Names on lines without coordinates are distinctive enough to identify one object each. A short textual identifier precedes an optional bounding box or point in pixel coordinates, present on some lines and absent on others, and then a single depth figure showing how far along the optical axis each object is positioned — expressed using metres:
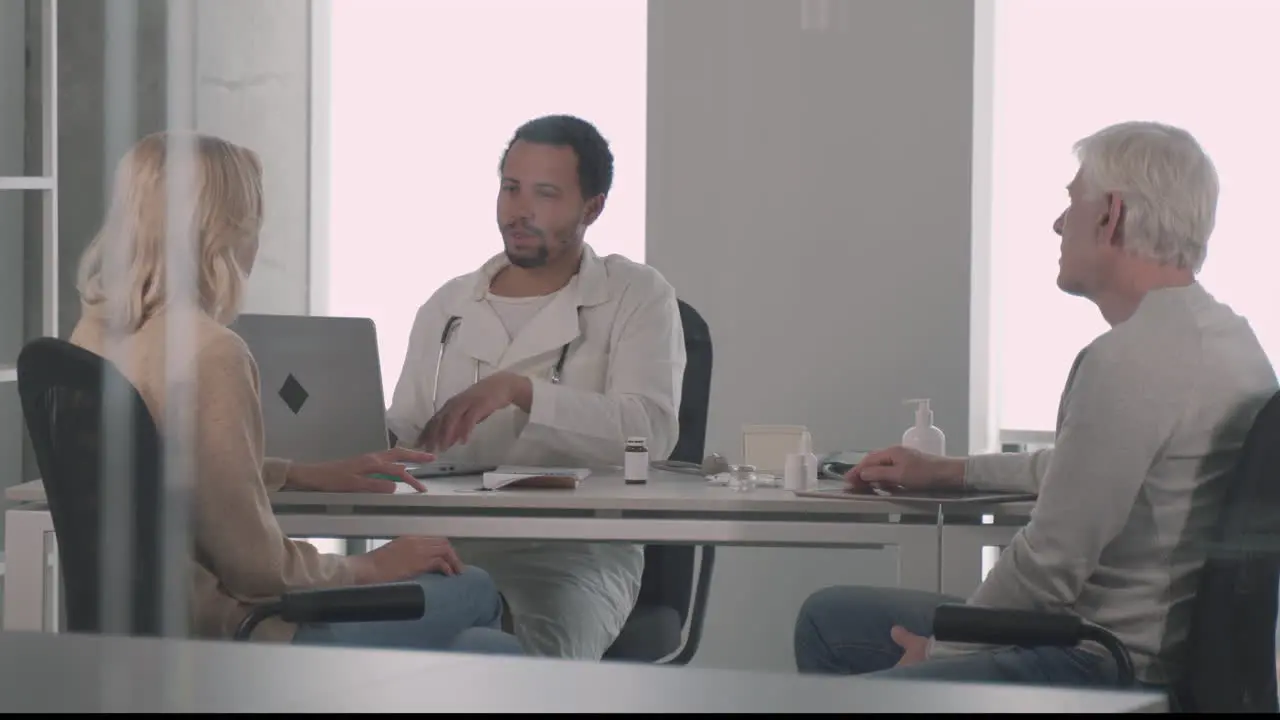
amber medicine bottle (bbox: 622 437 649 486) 6.23
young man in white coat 6.37
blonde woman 5.54
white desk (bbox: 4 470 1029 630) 6.00
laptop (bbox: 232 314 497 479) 6.16
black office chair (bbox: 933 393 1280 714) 5.45
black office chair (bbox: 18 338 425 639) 5.40
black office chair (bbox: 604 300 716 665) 6.29
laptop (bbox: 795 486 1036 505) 5.94
